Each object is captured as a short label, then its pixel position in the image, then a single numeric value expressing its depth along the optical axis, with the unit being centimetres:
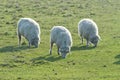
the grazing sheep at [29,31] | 2914
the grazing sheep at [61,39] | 2588
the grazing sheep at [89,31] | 2988
